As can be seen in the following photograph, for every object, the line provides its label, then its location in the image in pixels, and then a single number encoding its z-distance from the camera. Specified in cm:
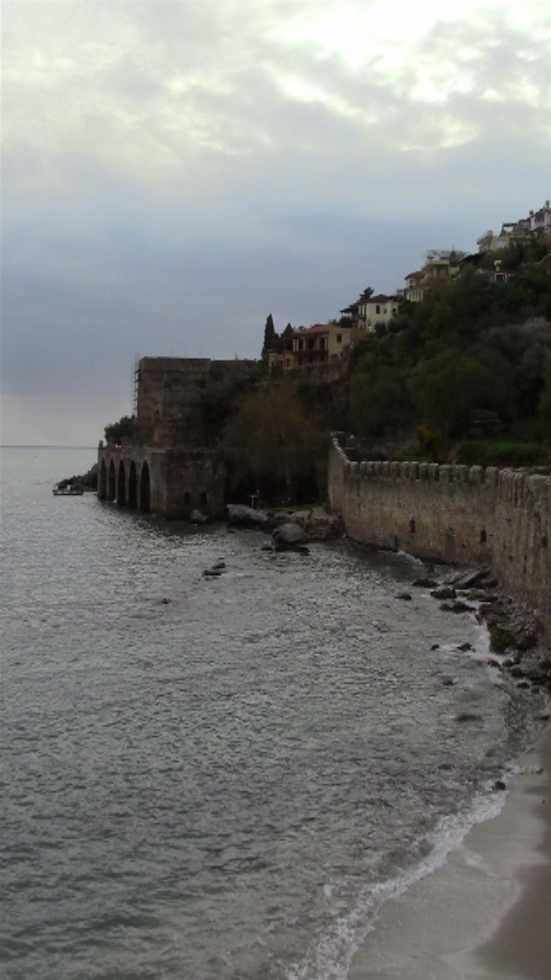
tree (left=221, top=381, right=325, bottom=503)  6731
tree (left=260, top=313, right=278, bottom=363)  11231
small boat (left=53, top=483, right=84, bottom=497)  10357
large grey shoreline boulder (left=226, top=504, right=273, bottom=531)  5947
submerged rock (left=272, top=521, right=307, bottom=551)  4997
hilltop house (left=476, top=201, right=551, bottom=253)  11640
